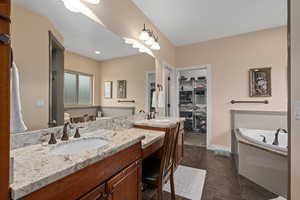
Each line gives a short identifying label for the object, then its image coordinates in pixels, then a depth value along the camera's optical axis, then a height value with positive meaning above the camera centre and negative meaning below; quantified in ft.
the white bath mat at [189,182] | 5.87 -3.92
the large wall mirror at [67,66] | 3.17 +1.03
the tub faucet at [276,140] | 7.84 -2.25
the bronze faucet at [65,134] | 3.74 -0.94
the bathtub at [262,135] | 8.20 -2.14
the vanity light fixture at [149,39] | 7.37 +3.36
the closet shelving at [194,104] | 18.33 -0.53
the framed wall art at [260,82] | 9.86 +1.30
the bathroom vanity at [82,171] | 1.89 -1.20
